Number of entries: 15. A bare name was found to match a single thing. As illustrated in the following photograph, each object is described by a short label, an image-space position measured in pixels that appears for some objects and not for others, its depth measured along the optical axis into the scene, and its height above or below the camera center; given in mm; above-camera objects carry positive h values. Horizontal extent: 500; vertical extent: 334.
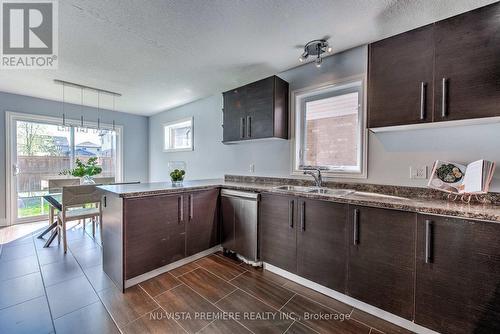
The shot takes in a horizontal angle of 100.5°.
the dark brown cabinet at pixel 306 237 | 1743 -683
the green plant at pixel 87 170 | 3053 -104
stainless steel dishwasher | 2309 -697
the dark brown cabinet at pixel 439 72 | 1365 +694
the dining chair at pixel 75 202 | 2609 -511
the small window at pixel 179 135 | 4314 +642
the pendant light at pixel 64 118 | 4102 +898
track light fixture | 2076 +1194
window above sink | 2256 +422
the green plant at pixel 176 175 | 2604 -143
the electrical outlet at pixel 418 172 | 1816 -59
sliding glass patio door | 3771 +151
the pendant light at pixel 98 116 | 4600 +1042
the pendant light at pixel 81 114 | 4395 +1027
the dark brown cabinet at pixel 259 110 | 2539 +702
